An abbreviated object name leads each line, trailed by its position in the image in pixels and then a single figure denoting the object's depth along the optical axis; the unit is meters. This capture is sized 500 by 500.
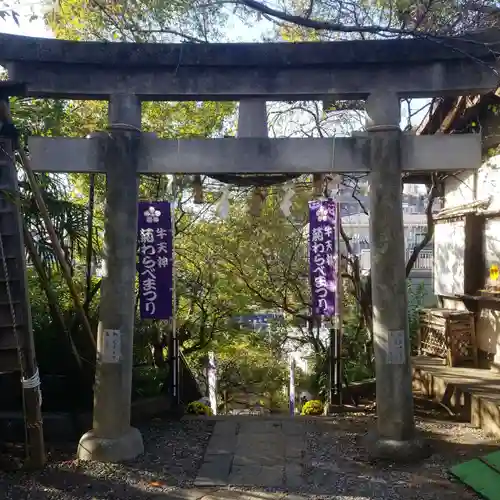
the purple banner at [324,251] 7.79
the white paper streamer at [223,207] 7.21
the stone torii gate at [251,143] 6.77
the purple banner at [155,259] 7.68
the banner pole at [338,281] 7.77
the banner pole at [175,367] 8.74
